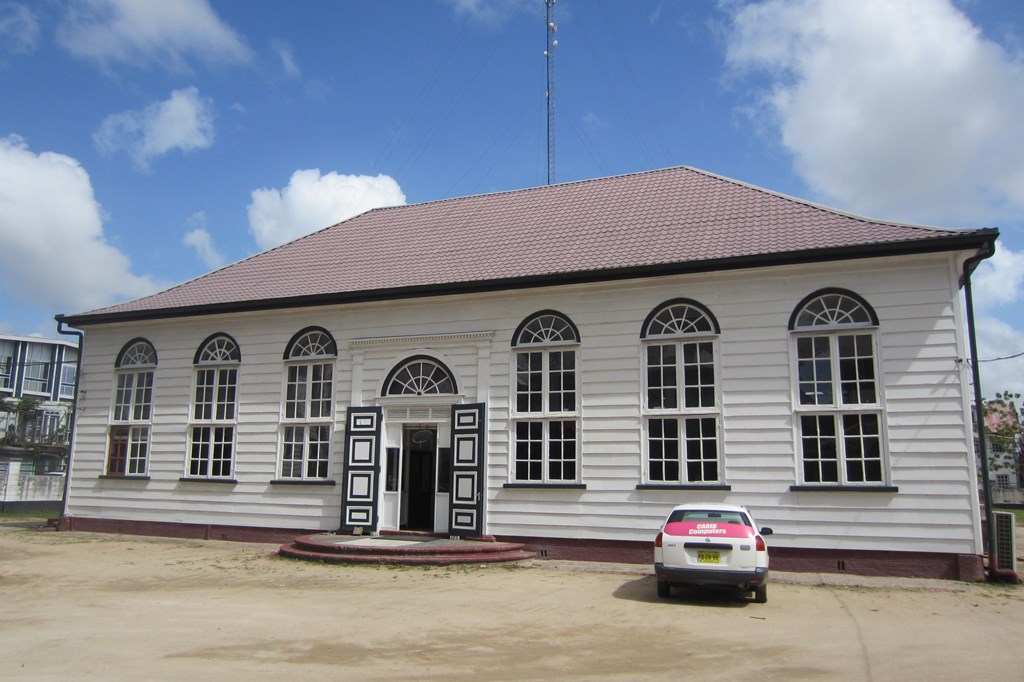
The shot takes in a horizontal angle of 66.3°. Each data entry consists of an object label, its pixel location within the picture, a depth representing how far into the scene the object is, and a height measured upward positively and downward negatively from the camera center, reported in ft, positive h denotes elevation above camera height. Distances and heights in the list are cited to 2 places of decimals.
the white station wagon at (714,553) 32.48 -3.13
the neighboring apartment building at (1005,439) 158.92 +8.72
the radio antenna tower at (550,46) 74.84 +40.44
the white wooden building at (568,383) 41.81 +5.66
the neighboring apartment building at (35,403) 128.57 +11.48
